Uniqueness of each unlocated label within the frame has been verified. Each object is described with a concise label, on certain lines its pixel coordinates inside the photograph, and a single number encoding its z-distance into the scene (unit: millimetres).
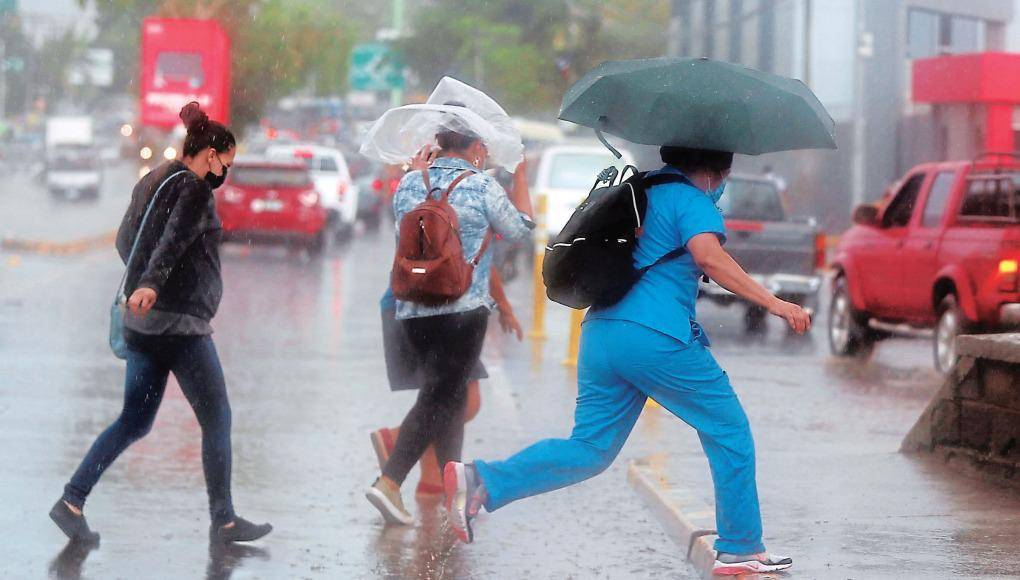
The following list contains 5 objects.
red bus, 47344
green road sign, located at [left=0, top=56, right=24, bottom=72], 113600
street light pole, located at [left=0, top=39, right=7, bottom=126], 114750
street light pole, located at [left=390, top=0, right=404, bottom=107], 65438
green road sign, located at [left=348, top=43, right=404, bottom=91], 70312
